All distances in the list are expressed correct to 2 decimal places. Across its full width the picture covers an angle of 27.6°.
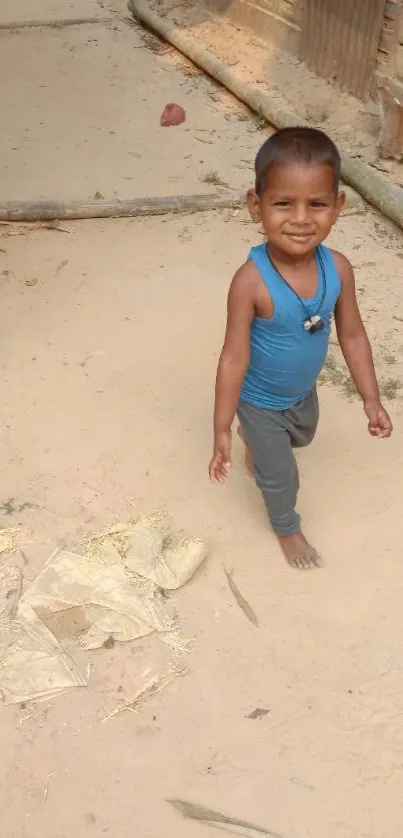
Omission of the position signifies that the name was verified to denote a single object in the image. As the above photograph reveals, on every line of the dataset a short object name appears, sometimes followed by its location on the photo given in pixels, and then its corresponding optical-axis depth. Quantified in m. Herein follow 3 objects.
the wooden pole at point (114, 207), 4.36
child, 1.94
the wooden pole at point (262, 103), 4.39
